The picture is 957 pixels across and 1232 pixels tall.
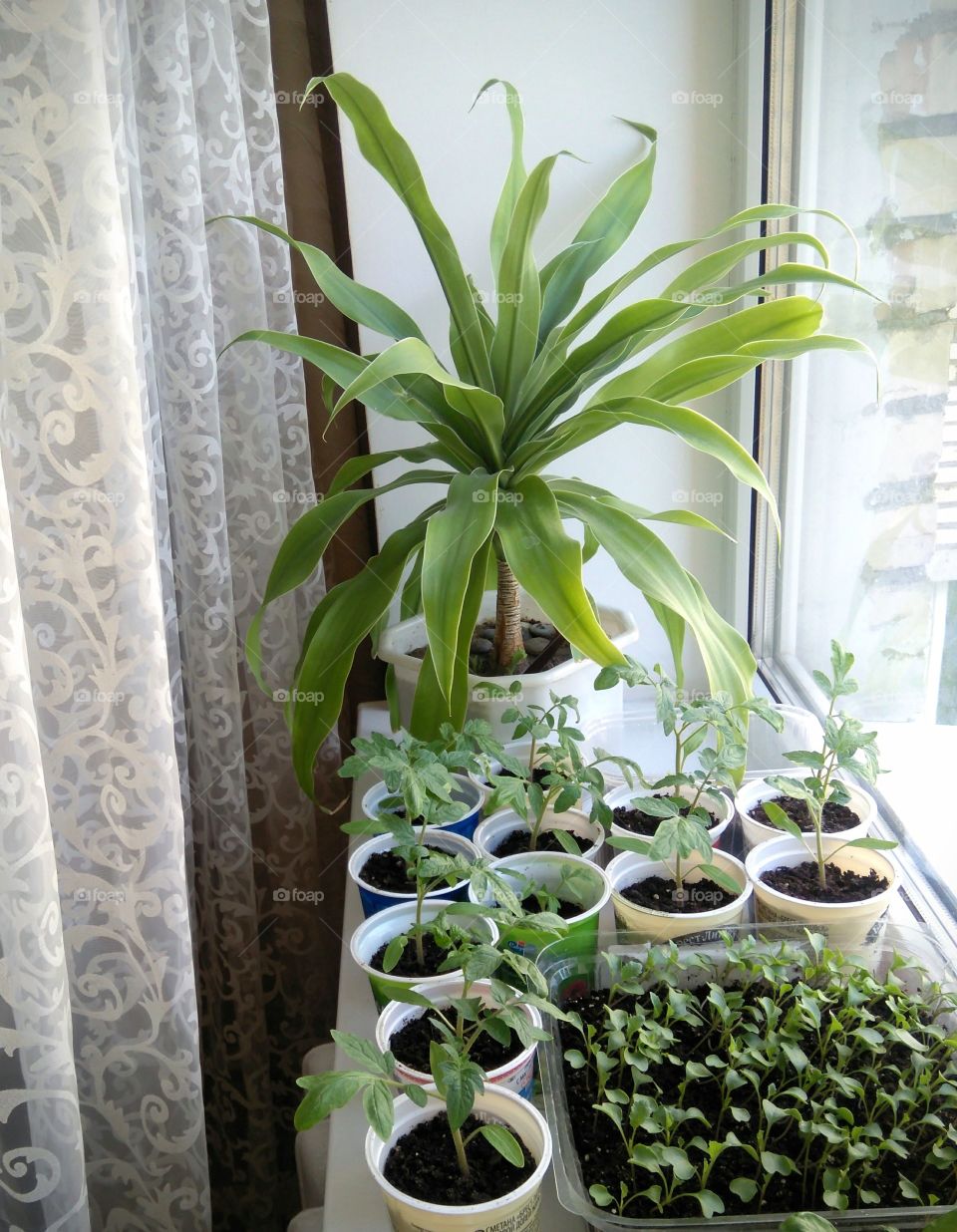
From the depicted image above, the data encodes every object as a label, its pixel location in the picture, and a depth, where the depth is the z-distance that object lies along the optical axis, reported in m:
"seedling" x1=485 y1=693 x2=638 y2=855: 1.09
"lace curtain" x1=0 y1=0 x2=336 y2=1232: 0.85
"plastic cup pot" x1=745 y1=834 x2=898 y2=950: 1.04
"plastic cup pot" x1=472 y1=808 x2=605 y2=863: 1.22
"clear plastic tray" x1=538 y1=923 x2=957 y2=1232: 0.74
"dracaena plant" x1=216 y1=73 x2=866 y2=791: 1.10
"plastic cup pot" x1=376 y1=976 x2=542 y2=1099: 0.88
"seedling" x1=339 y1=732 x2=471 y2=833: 0.98
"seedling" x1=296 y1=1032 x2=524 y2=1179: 0.71
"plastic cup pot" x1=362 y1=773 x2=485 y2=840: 1.27
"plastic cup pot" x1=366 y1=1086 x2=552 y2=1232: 0.75
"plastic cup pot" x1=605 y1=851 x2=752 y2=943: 1.05
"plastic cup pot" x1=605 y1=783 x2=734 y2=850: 1.19
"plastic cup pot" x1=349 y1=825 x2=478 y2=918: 1.11
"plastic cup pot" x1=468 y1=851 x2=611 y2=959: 0.99
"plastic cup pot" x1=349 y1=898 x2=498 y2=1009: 0.98
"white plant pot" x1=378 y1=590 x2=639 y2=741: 1.33
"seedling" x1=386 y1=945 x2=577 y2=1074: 0.79
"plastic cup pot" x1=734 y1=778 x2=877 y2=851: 1.16
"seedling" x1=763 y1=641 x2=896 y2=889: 1.08
